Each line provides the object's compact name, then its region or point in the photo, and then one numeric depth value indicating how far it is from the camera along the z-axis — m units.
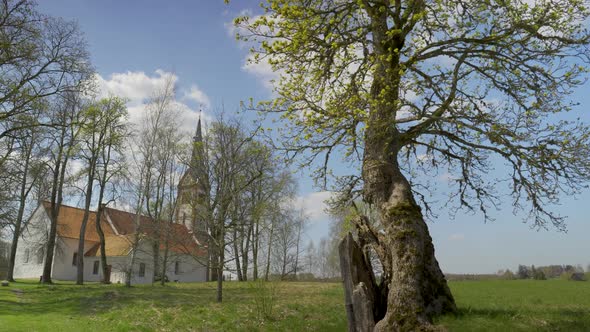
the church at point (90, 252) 44.03
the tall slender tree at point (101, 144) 32.16
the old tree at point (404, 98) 9.65
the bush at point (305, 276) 44.91
